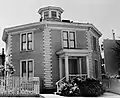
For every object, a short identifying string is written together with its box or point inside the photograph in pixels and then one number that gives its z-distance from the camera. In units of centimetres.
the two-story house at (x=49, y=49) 1705
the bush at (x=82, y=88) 1385
